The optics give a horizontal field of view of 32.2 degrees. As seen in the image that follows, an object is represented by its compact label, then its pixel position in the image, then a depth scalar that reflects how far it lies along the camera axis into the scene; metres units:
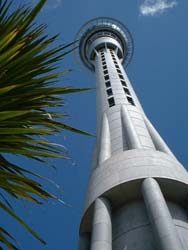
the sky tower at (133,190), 14.20
